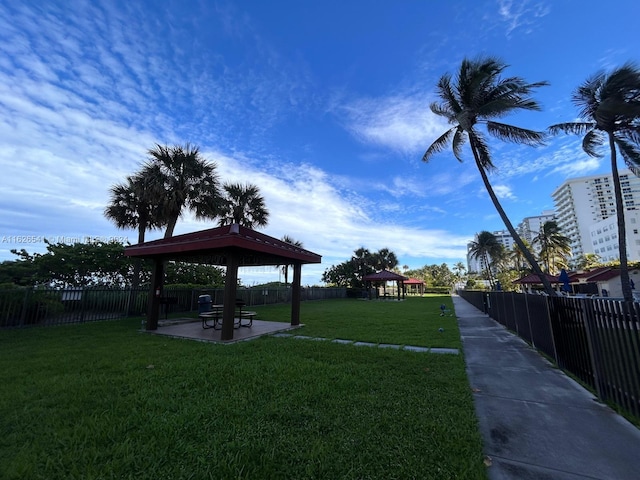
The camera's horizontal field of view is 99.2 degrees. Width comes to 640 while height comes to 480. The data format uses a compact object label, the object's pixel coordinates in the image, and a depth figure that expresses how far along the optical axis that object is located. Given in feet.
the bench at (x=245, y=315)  28.50
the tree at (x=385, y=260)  124.24
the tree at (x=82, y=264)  42.86
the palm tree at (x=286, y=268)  88.95
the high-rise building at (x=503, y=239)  397.33
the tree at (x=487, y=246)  132.98
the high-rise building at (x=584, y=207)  292.20
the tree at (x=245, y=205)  63.03
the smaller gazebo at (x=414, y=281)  111.96
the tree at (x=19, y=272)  38.55
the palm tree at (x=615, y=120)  35.37
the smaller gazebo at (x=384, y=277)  85.71
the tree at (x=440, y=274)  254.76
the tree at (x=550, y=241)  122.65
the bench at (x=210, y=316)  26.53
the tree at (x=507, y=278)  133.85
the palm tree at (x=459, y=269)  283.38
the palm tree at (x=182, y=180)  44.57
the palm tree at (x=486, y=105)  34.27
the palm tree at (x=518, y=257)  141.45
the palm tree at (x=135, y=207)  43.68
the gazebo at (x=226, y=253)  23.15
